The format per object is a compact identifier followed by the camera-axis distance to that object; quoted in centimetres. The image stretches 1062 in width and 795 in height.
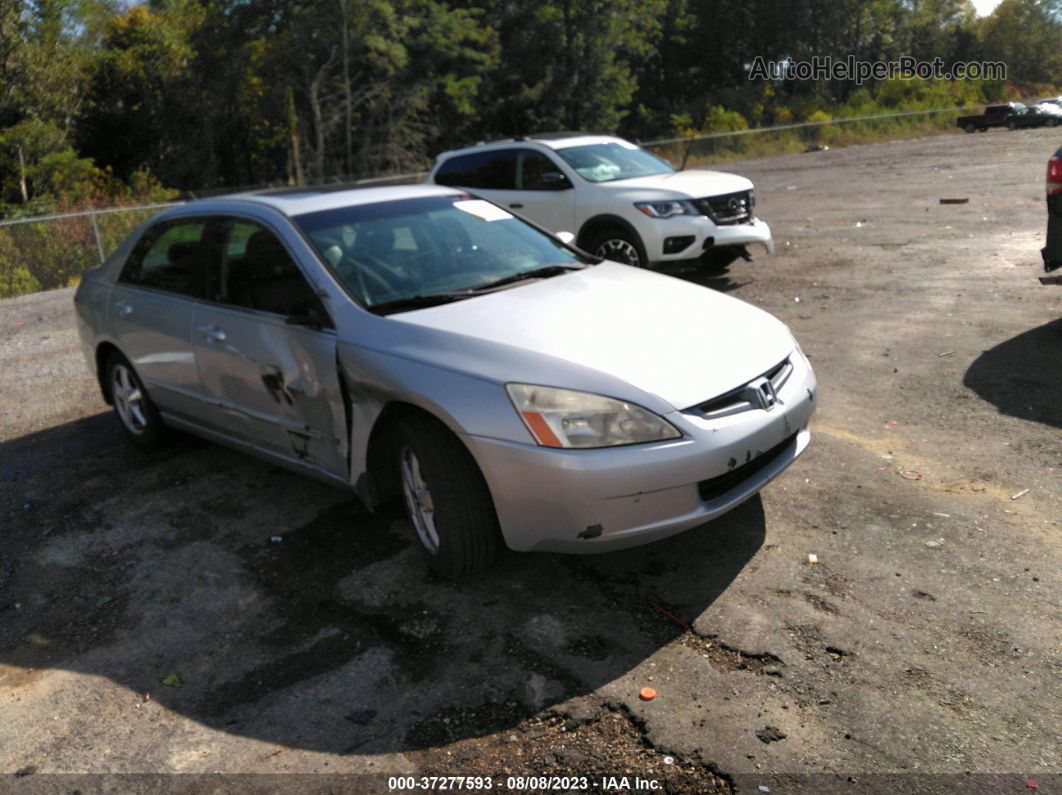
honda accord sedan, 373
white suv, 993
